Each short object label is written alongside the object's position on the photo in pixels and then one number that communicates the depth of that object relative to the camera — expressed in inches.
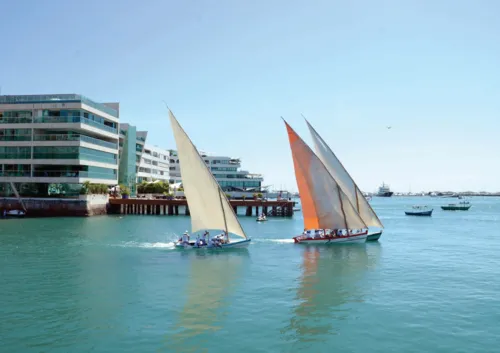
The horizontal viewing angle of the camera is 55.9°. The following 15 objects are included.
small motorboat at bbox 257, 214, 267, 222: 3717.8
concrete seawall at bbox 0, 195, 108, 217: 3567.9
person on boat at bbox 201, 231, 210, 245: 1887.8
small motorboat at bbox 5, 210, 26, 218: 3438.7
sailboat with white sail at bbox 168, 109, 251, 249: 1804.9
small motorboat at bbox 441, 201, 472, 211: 6481.3
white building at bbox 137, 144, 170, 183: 5566.4
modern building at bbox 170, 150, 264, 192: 7124.0
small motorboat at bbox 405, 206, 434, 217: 4964.3
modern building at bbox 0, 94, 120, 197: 3604.8
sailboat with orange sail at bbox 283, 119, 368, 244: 2181.3
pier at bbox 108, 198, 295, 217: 4158.5
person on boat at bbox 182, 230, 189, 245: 1905.8
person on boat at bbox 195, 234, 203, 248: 1888.5
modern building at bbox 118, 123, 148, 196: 4753.9
